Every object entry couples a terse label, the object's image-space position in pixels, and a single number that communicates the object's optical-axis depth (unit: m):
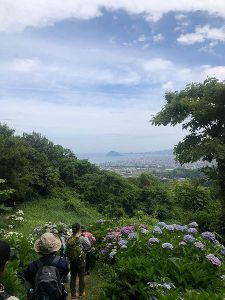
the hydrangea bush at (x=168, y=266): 3.37
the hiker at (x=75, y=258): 4.39
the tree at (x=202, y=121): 10.05
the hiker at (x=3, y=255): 1.80
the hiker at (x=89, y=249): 5.13
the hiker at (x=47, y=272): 2.61
